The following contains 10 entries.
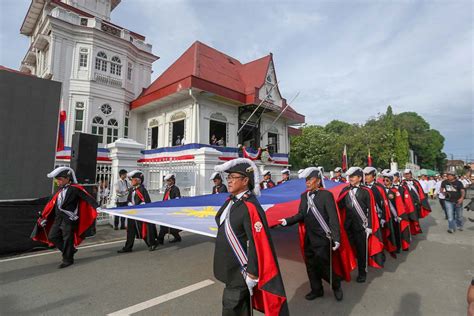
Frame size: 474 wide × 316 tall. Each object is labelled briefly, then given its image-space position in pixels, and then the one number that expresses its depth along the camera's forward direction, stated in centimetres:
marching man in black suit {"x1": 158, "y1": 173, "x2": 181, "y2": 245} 645
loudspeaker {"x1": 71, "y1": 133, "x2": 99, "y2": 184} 710
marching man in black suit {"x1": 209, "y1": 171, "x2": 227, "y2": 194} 739
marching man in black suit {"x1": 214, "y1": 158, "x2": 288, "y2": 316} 211
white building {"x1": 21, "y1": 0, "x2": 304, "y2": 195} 1578
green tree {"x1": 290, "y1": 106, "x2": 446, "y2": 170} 3087
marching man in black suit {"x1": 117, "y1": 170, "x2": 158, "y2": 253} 567
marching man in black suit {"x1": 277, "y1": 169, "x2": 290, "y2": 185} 994
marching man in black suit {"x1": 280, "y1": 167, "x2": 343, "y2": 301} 342
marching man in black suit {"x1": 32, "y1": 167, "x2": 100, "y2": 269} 472
